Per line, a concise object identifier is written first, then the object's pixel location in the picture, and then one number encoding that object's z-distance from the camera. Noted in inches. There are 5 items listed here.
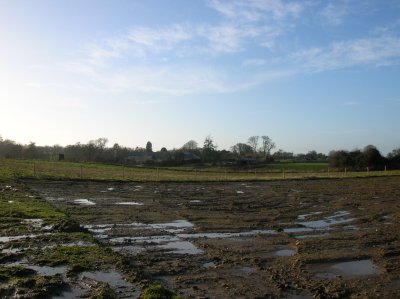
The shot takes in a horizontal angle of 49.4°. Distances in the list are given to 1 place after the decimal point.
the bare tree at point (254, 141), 5408.5
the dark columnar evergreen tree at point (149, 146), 6297.2
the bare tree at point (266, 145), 5423.2
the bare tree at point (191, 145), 5743.1
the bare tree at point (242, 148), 5038.4
